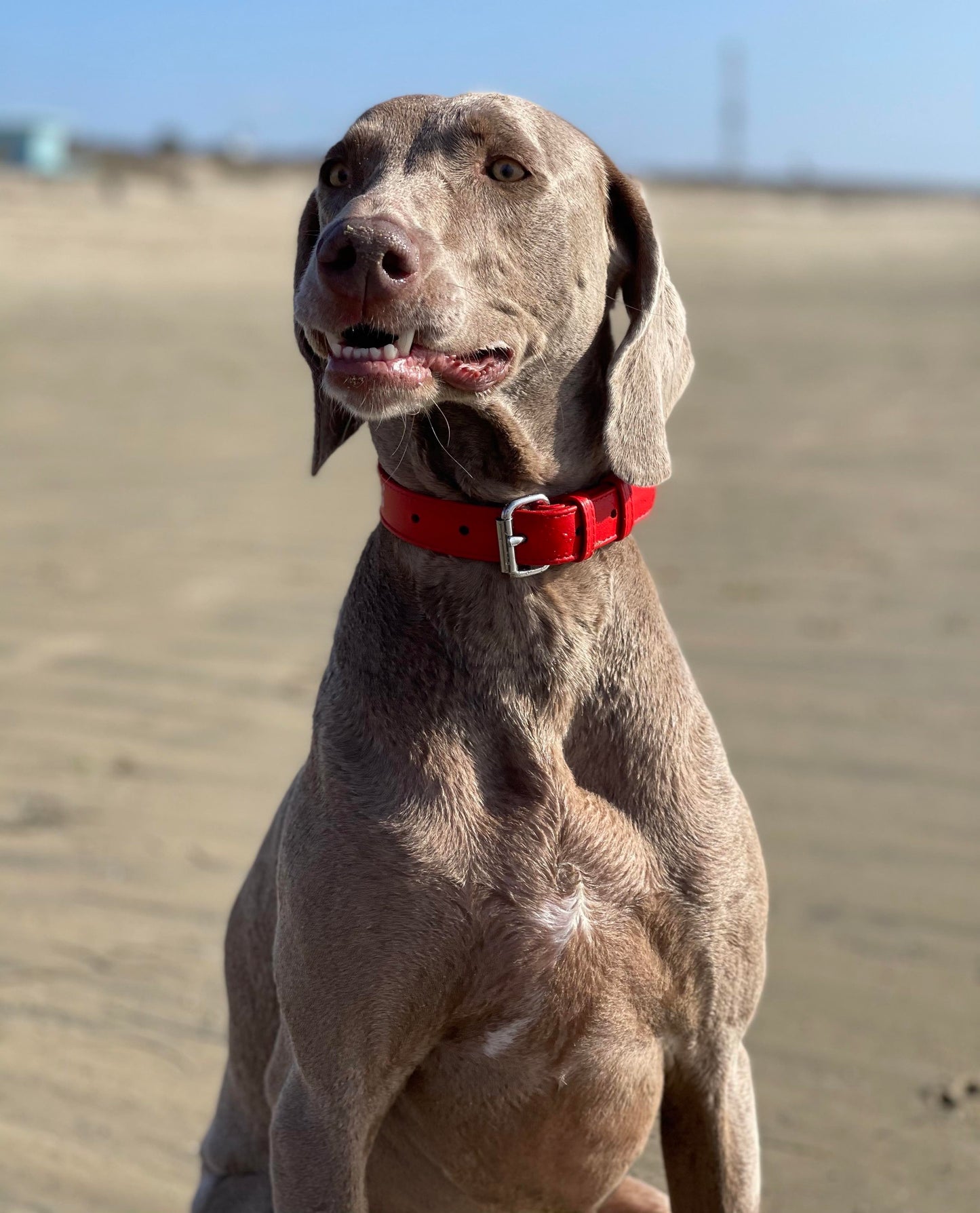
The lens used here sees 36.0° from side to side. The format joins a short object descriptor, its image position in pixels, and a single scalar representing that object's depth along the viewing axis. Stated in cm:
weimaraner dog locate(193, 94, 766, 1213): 228
